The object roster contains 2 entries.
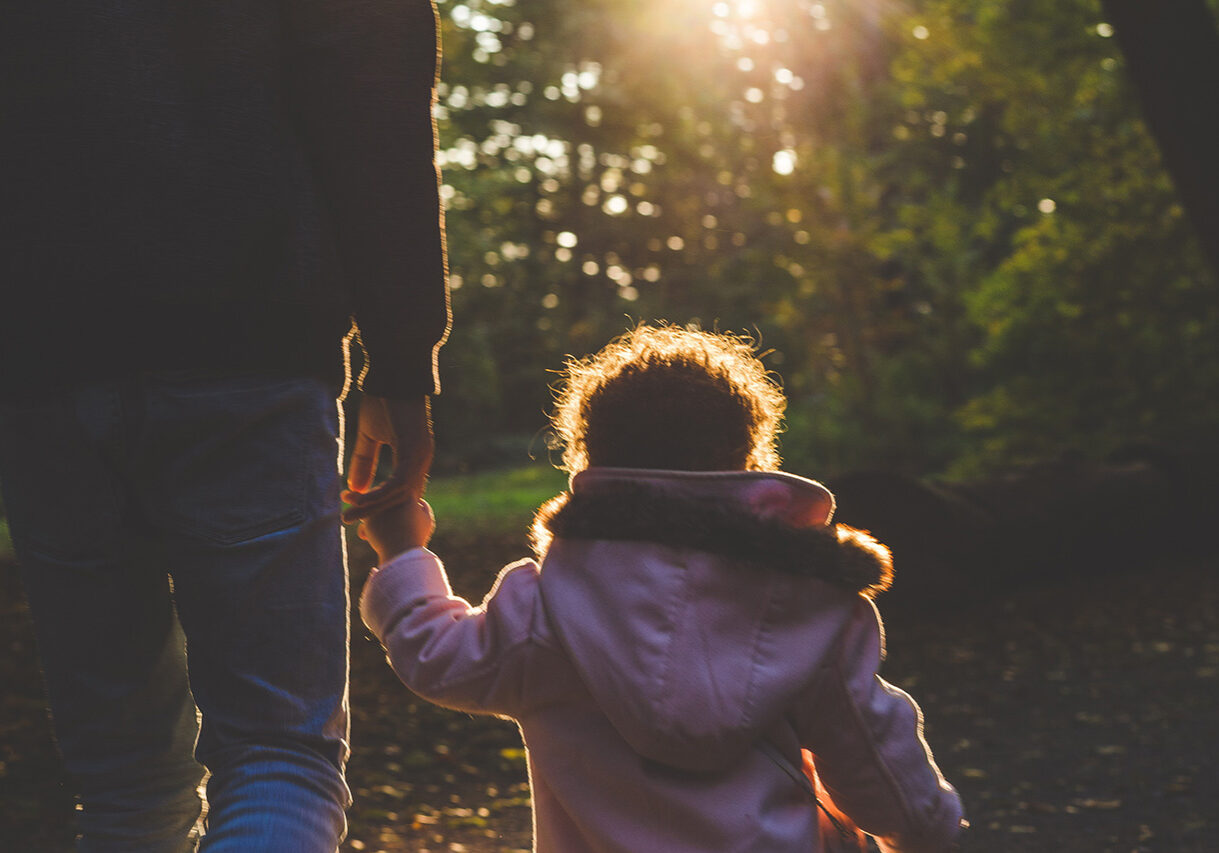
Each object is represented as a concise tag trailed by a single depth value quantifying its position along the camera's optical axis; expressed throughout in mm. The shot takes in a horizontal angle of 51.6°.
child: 1916
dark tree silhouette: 7461
